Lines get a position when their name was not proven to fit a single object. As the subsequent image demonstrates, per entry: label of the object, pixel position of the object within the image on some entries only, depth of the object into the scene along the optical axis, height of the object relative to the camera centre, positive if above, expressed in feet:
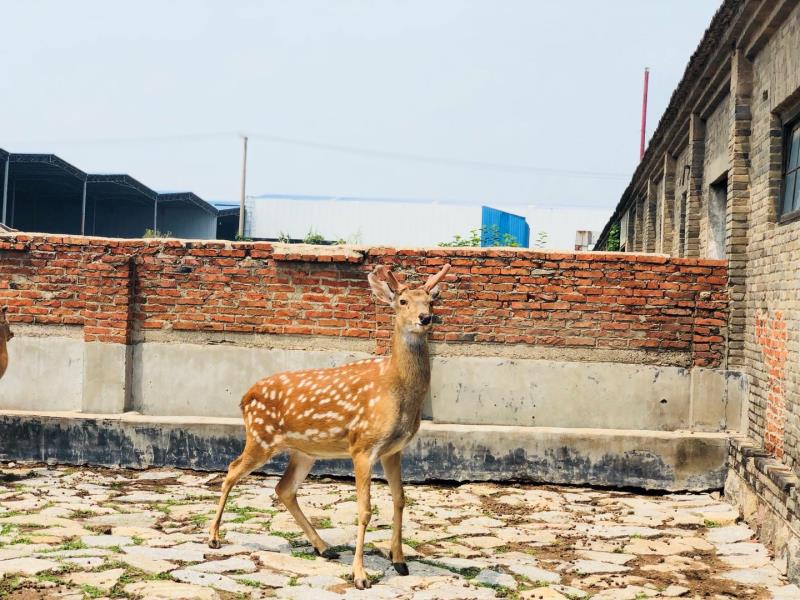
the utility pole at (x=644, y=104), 139.22 +30.98
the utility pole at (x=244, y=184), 146.54 +17.85
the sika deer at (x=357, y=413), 22.04 -2.74
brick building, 26.58 +3.24
